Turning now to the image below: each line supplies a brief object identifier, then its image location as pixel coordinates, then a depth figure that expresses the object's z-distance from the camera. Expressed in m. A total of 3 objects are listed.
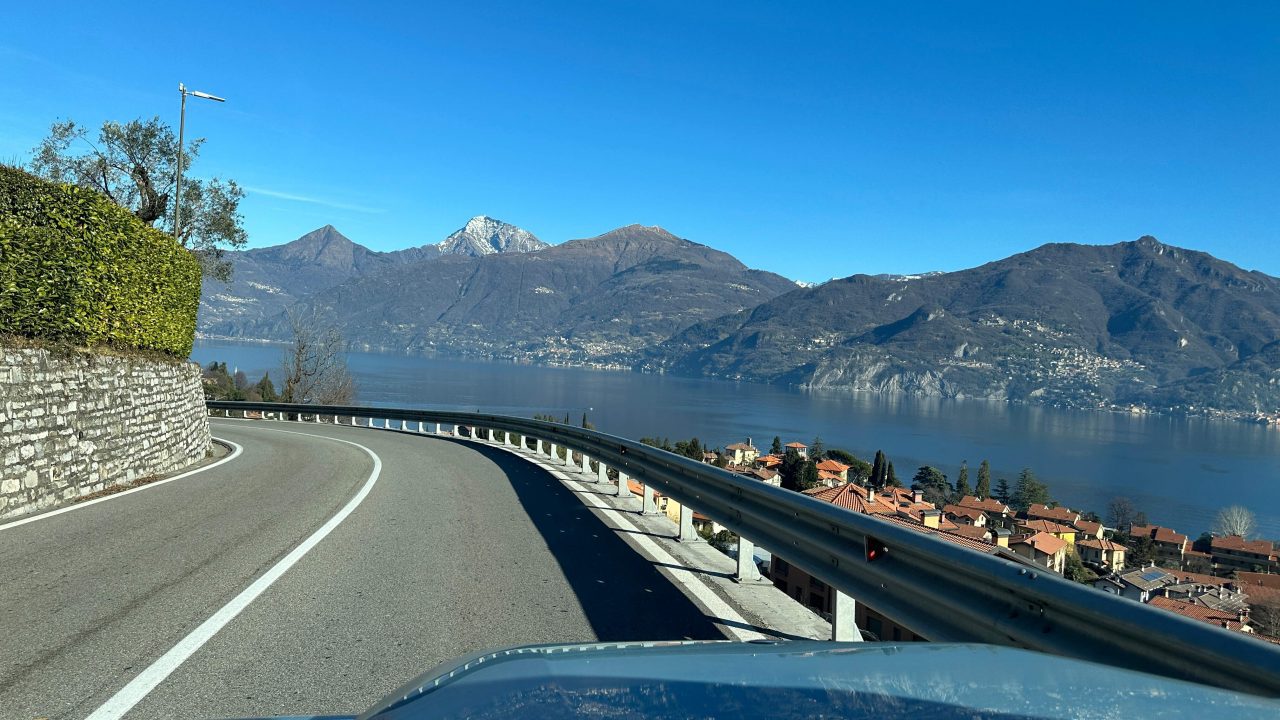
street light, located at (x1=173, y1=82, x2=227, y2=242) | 17.62
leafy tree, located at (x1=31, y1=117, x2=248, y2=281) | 24.98
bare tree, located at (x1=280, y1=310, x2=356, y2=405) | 56.66
